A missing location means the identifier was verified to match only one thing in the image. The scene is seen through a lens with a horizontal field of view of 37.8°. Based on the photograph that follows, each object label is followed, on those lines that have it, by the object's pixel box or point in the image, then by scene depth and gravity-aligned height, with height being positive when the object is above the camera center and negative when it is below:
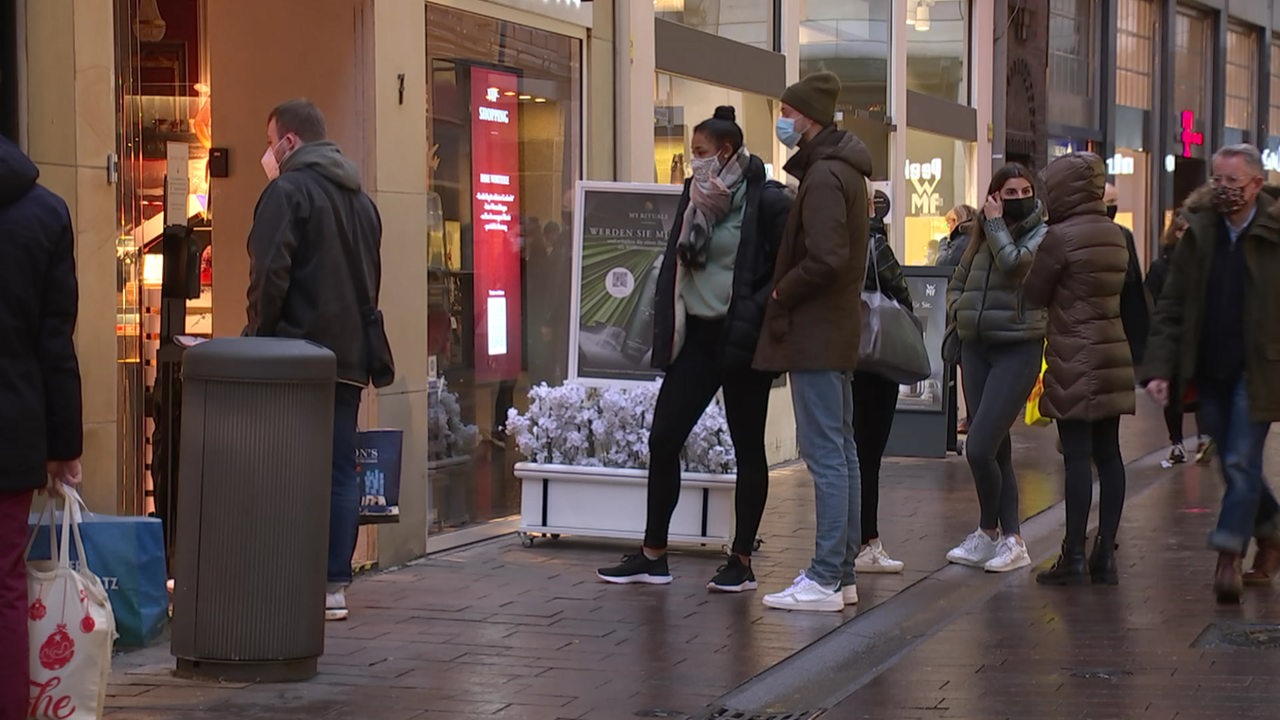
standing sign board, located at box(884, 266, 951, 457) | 13.73 -0.68
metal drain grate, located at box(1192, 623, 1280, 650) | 6.89 -1.22
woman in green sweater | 7.69 +0.04
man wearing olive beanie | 7.23 +0.02
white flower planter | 8.77 -0.93
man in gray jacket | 6.82 +0.16
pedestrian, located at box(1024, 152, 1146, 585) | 8.10 +0.03
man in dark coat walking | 7.36 -0.08
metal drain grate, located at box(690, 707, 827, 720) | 5.79 -1.26
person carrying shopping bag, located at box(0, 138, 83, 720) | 4.79 -0.17
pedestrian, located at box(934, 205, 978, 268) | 14.41 +0.61
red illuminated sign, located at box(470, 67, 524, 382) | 9.62 +0.47
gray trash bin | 5.80 -0.59
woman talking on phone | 8.59 -0.15
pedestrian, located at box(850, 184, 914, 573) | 8.44 -0.51
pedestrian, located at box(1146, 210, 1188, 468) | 13.16 +0.18
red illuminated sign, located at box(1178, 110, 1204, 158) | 27.69 +2.66
